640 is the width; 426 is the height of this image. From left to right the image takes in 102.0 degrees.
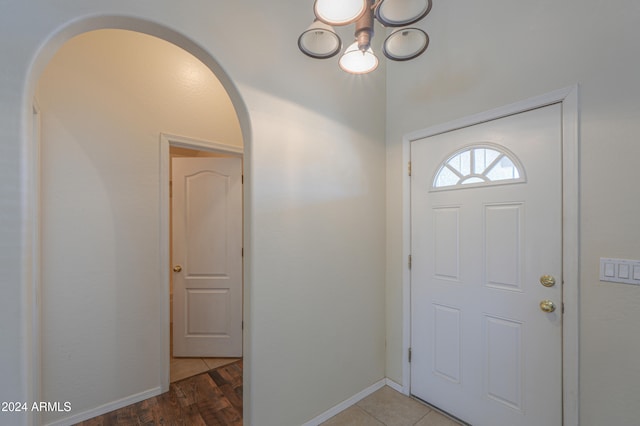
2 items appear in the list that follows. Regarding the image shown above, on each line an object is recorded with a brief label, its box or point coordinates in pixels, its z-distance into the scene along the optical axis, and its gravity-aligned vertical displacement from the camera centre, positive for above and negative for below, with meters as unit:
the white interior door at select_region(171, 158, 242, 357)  2.62 -0.51
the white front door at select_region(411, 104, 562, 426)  1.45 -0.36
